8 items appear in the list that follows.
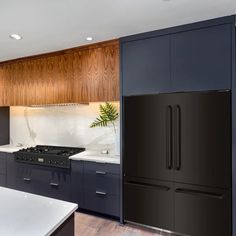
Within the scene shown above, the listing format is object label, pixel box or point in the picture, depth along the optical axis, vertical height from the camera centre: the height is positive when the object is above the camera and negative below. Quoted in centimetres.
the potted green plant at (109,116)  304 -1
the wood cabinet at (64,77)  287 +60
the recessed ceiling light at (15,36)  253 +98
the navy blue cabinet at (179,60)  213 +63
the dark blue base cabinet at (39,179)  308 -100
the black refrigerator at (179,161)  213 -52
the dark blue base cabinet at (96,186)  274 -98
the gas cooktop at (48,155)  305 -60
